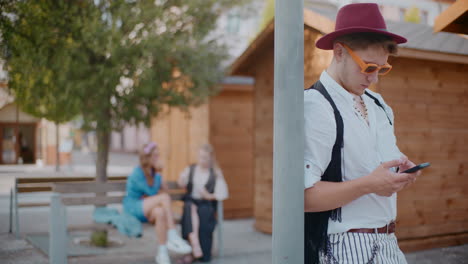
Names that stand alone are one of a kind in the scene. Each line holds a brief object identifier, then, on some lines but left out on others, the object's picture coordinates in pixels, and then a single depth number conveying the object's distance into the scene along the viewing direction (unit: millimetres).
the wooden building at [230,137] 9898
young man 1735
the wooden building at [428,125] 6105
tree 6664
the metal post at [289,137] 1812
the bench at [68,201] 6121
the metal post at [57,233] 6102
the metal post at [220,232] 7125
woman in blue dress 6547
